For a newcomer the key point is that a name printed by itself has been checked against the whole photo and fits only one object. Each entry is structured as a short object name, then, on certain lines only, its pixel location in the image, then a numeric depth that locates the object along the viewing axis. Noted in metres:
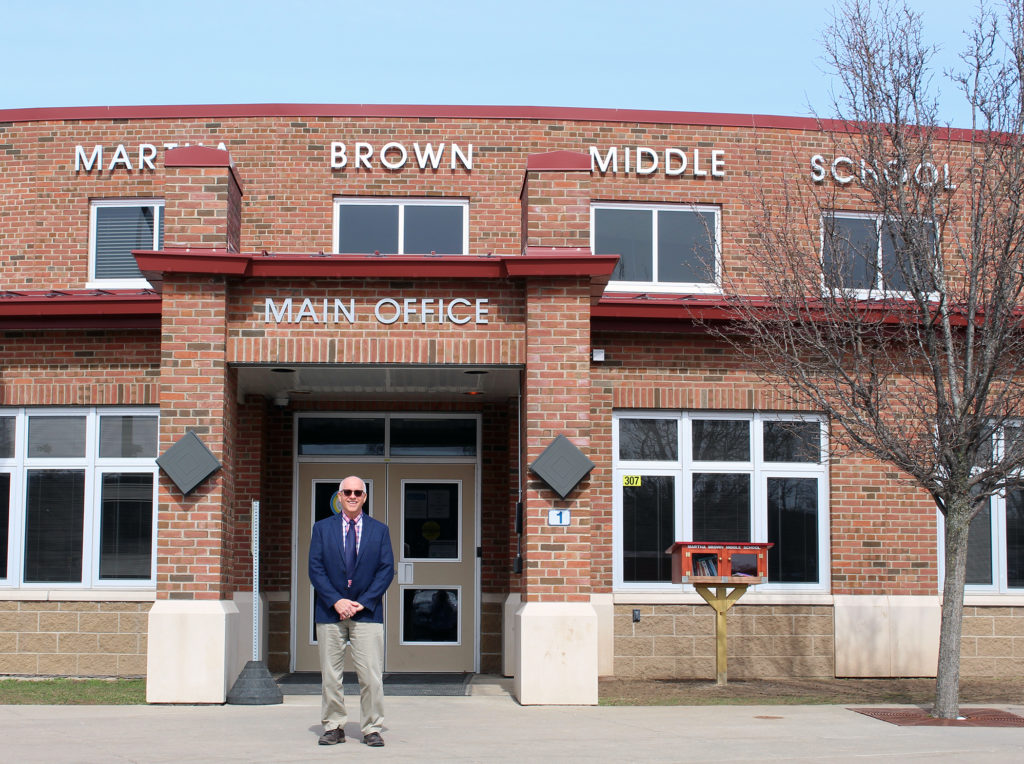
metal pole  10.68
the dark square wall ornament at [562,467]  11.10
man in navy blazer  8.64
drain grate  9.97
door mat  11.96
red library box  12.35
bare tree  10.20
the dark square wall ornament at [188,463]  10.98
